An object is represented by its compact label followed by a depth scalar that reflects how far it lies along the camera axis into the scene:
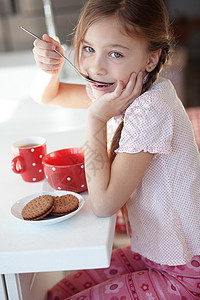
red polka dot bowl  0.85
